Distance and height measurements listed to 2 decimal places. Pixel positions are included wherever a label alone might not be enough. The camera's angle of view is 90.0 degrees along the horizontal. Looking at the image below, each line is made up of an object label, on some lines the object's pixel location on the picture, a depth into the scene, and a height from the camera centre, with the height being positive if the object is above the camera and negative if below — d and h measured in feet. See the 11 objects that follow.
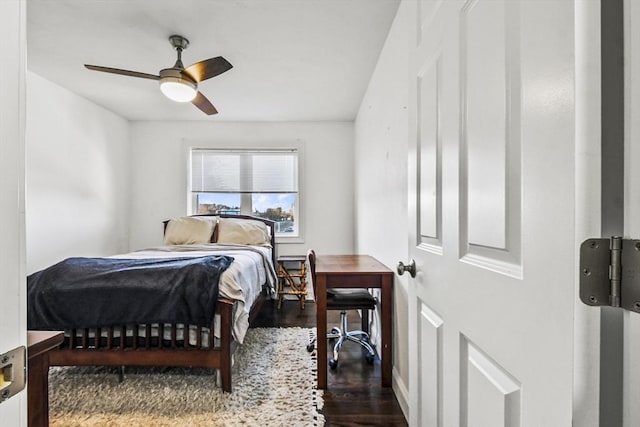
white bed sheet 6.72 -1.51
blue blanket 6.40 -1.78
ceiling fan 7.38 +3.27
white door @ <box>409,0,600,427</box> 1.34 +0.02
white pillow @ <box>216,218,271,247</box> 12.28 -0.83
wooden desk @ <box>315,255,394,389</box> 6.63 -1.82
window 14.53 +1.25
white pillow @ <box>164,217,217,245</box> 12.33 -0.75
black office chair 7.11 -2.10
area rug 5.61 -3.61
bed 6.43 -2.13
